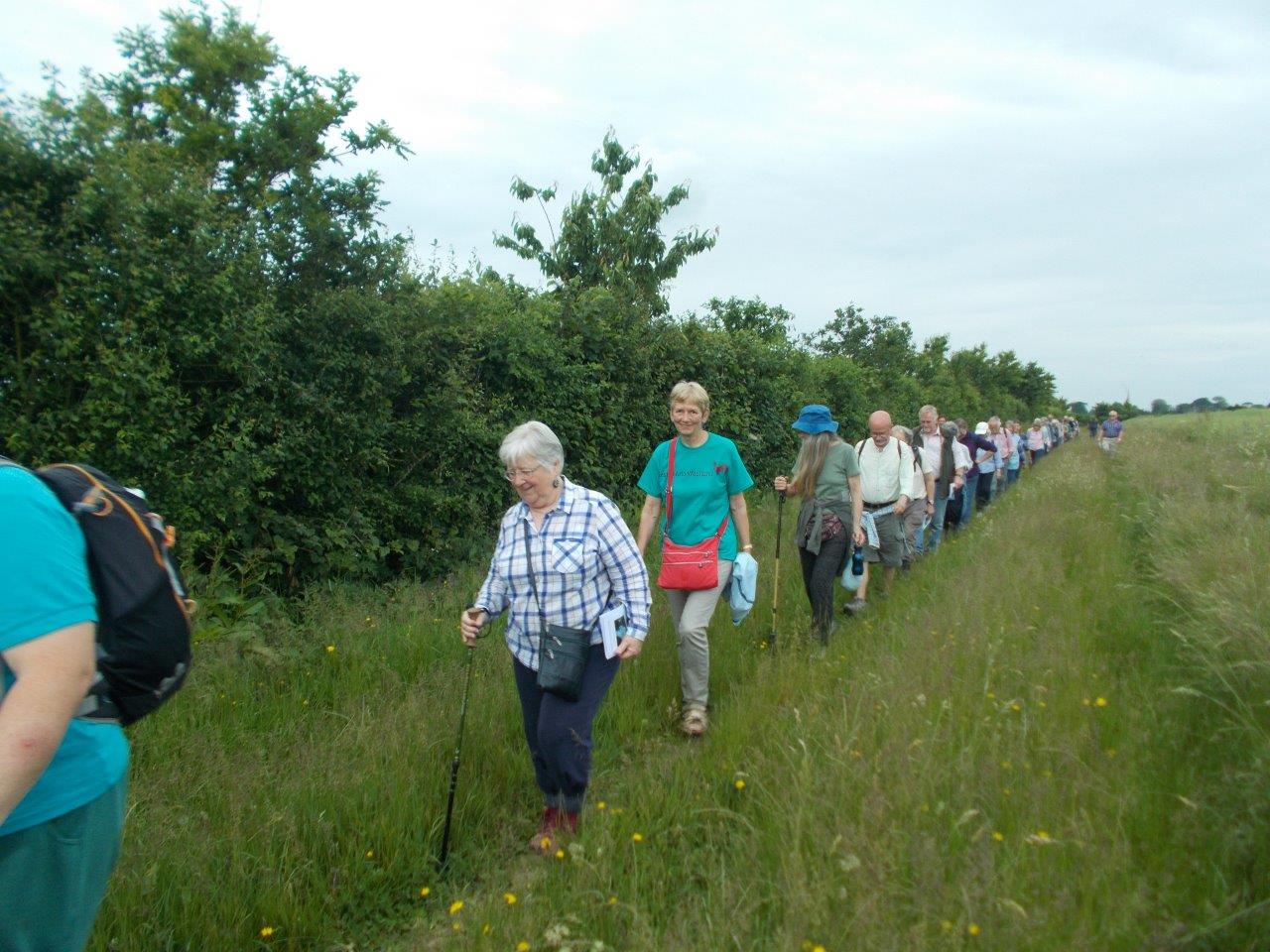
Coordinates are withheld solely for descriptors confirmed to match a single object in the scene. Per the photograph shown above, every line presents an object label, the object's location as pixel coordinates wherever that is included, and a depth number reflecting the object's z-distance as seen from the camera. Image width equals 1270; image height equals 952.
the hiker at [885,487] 8.32
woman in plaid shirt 3.62
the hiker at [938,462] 11.08
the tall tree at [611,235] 27.67
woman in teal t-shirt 5.19
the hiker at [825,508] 6.61
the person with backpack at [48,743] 1.60
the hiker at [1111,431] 37.28
